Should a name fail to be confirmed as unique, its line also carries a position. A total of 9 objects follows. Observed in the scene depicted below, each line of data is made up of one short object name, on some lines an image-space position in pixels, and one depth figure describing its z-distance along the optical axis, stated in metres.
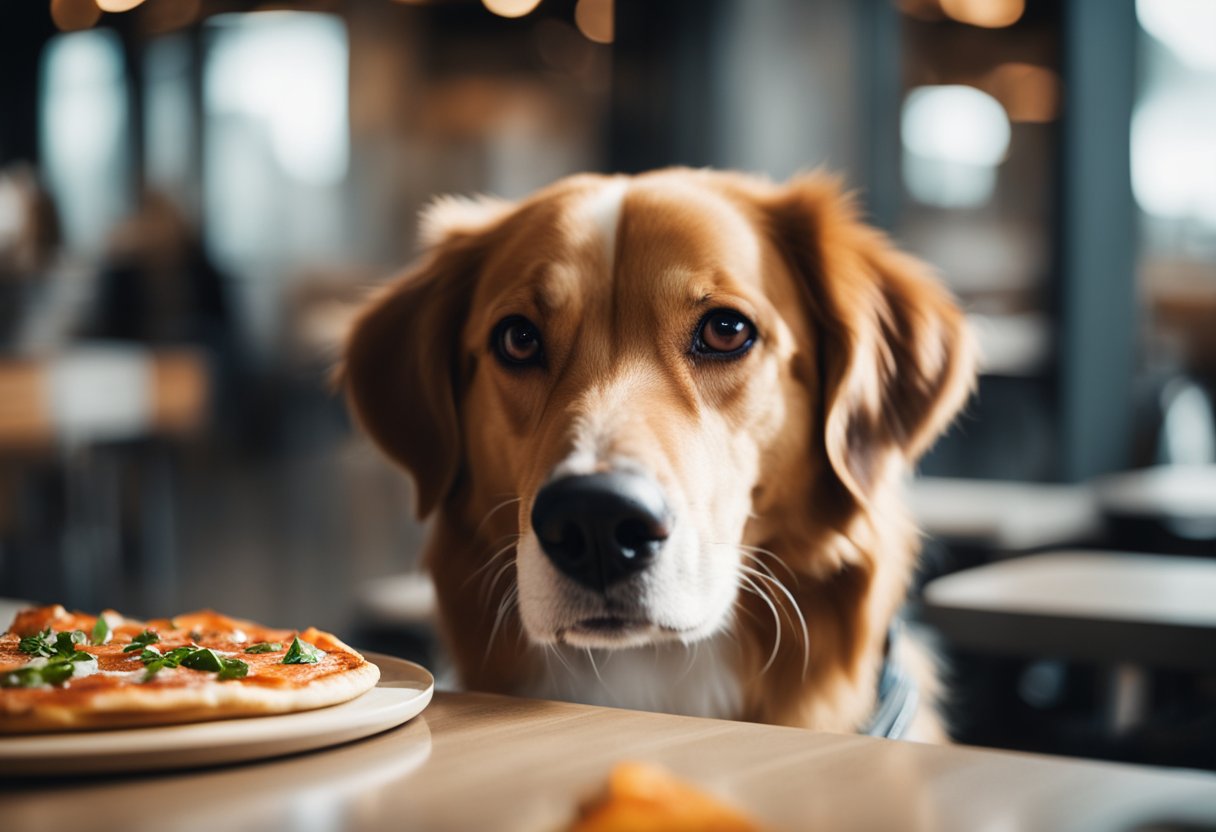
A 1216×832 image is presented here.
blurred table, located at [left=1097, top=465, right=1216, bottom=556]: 1.31
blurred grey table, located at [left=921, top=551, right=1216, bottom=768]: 0.78
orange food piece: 0.43
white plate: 0.47
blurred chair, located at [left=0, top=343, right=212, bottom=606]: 1.95
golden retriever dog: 0.68
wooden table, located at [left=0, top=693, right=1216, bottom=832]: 0.46
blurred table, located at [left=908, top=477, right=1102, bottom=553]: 1.36
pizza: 0.49
